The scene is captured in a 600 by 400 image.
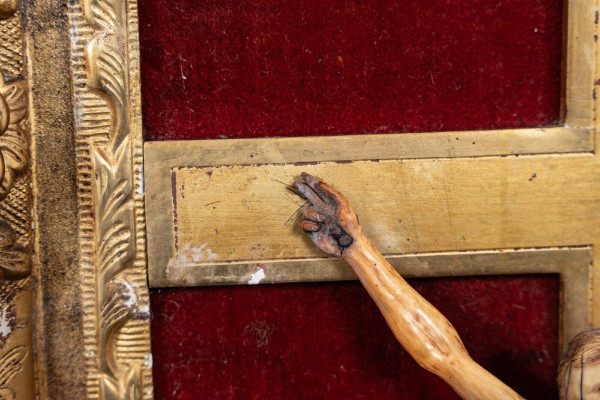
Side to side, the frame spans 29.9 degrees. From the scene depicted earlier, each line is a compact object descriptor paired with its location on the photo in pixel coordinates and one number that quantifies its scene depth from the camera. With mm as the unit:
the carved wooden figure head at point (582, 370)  376
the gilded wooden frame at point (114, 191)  400
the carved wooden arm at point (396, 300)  384
